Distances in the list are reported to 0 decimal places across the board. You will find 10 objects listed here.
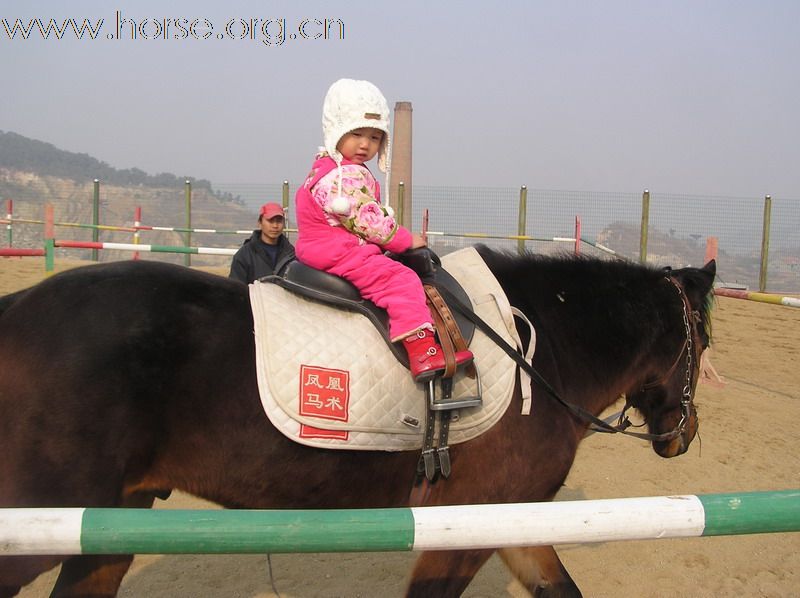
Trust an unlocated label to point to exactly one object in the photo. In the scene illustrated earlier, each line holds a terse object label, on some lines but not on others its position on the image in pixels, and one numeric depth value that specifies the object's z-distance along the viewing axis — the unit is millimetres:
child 2258
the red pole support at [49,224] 8867
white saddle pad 2100
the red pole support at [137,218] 14597
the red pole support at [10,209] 15840
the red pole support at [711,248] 6874
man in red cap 5078
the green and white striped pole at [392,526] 1187
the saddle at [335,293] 2279
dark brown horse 1898
